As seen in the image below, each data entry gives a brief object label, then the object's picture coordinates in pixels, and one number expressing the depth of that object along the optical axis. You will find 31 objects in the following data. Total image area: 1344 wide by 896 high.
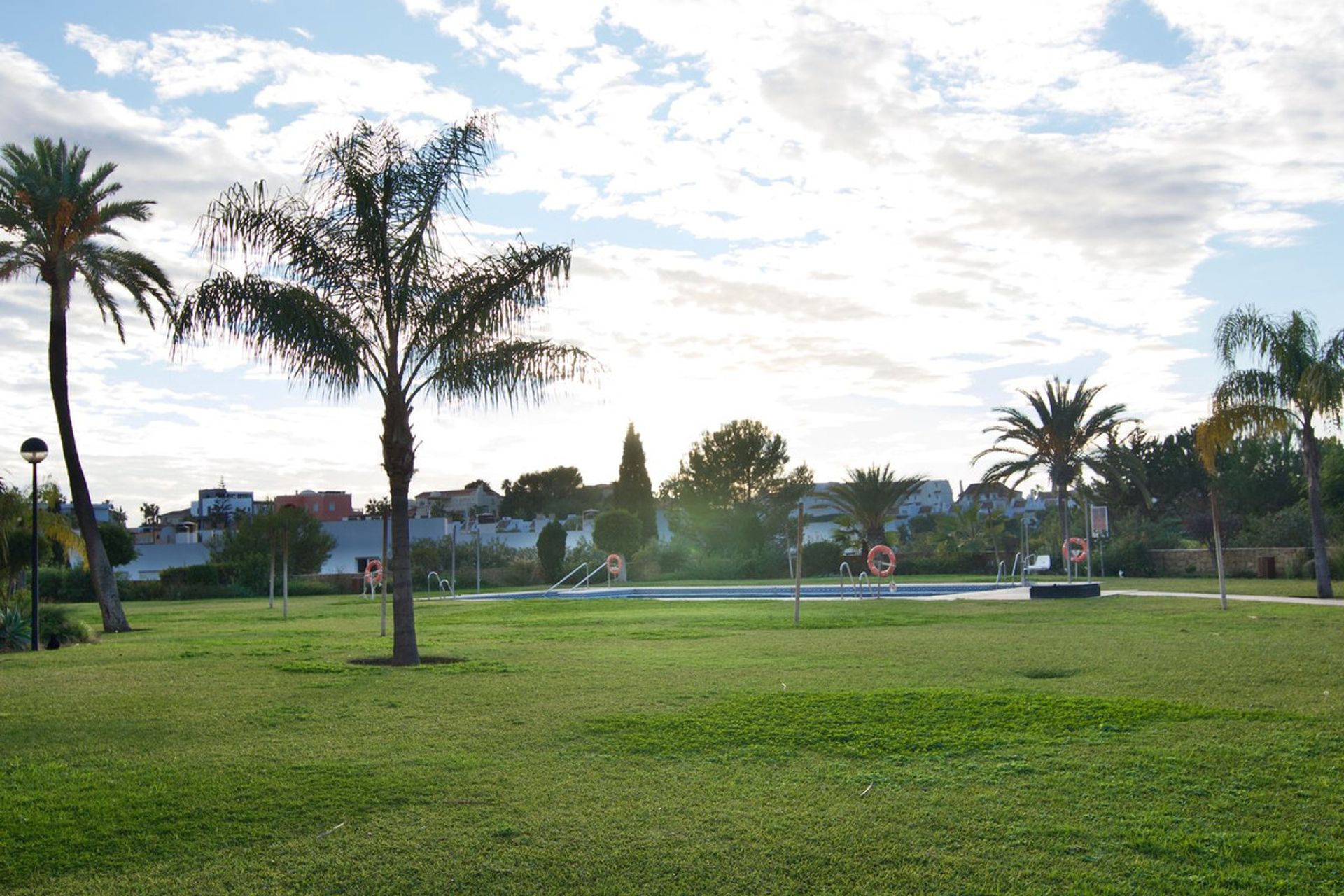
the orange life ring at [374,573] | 35.16
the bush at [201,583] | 40.34
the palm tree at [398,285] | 12.70
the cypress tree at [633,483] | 70.62
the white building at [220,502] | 95.31
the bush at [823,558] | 46.16
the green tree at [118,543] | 45.00
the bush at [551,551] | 46.78
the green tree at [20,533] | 17.91
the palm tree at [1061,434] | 37.41
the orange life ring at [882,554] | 28.12
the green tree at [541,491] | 101.19
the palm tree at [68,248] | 19.11
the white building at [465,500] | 111.12
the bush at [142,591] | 40.09
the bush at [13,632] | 15.73
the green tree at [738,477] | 65.12
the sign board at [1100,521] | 25.75
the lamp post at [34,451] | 15.41
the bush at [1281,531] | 35.88
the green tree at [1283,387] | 21.06
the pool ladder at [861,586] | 27.92
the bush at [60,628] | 16.83
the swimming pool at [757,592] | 29.24
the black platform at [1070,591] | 23.19
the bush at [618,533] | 53.72
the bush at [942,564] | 41.34
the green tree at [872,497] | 46.59
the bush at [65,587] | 38.12
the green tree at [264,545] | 41.50
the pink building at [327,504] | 93.75
